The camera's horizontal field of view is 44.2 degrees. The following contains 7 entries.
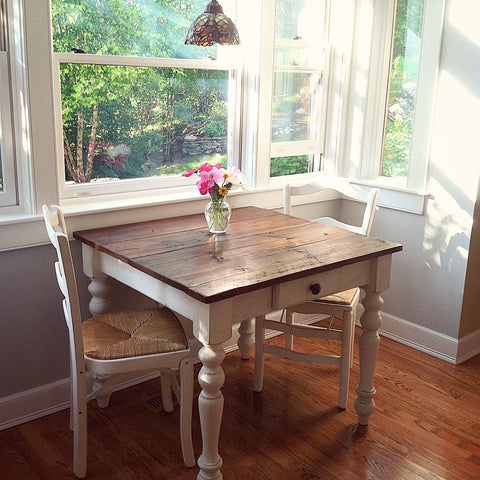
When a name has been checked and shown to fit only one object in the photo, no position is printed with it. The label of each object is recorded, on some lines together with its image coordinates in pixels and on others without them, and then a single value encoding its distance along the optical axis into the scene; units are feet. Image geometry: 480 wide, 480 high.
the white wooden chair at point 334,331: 8.61
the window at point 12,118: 7.38
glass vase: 8.13
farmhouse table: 6.34
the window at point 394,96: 10.09
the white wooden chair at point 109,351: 6.75
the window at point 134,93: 8.27
